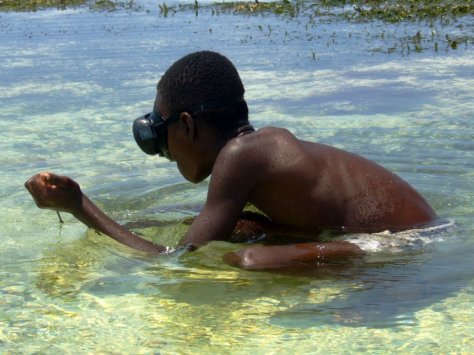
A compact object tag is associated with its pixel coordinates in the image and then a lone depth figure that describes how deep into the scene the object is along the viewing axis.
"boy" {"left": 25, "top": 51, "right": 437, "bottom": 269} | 3.81
